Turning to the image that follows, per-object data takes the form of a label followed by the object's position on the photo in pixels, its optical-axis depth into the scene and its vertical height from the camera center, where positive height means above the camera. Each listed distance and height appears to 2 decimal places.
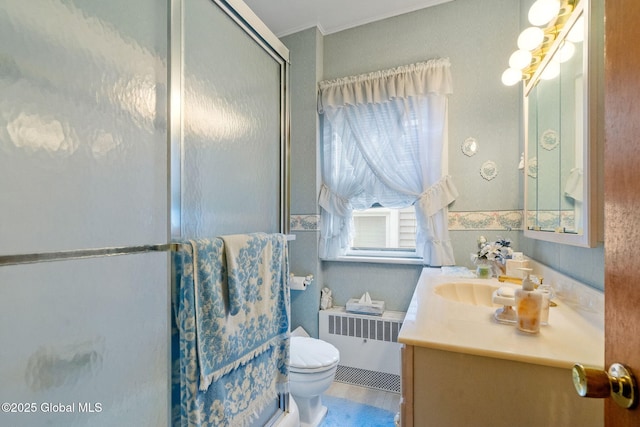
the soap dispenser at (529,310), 0.79 -0.29
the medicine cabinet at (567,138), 0.88 +0.30
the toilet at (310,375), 1.51 -0.92
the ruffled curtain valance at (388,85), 1.97 +0.99
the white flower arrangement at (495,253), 1.57 -0.23
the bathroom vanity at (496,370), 0.66 -0.41
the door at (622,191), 0.40 +0.04
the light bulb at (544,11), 1.16 +0.89
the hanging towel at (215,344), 0.81 -0.44
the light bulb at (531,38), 1.27 +0.84
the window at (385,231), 2.24 -0.16
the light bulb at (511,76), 1.54 +0.79
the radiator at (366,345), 1.98 -1.00
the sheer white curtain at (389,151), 1.97 +0.48
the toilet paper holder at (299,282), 2.11 -0.55
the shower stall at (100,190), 0.51 +0.05
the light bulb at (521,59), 1.41 +0.82
